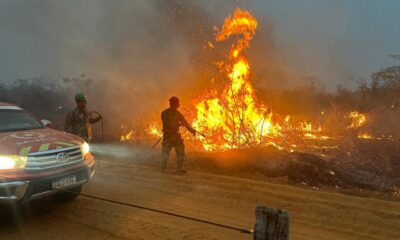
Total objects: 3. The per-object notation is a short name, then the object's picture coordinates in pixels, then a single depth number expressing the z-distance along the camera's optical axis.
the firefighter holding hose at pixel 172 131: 9.69
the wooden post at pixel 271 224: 3.14
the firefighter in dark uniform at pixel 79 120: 9.45
